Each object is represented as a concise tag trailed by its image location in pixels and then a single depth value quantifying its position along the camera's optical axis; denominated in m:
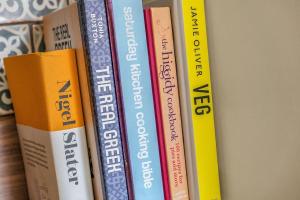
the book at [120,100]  0.47
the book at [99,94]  0.46
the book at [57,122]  0.47
